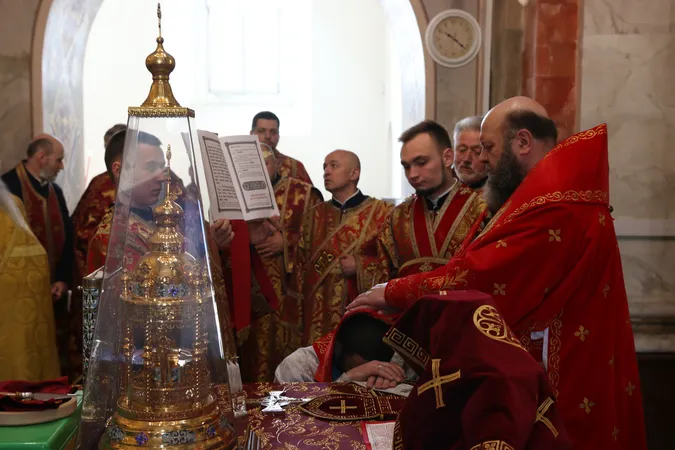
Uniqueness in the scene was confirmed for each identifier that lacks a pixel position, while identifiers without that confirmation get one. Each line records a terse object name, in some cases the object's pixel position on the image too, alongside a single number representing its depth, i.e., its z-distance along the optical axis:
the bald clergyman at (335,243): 4.85
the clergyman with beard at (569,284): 2.58
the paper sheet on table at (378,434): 1.99
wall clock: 6.44
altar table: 2.01
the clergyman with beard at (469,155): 4.57
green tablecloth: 1.75
